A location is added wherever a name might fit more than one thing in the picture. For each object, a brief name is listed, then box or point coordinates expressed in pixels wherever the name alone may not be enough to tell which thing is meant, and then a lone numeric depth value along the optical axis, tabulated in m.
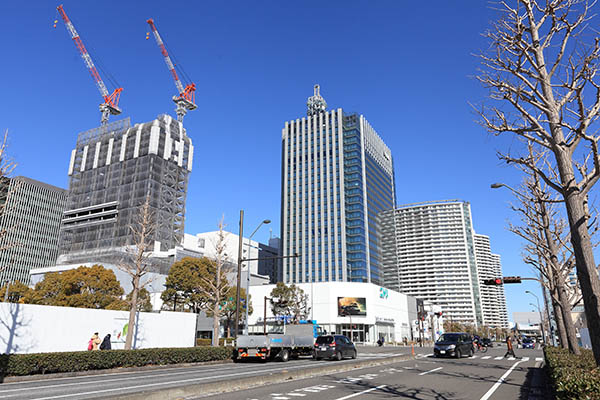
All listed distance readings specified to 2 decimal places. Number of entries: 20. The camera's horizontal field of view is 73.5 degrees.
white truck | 23.77
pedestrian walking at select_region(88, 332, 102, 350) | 21.44
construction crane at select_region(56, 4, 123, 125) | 141.00
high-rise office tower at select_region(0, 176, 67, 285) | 127.00
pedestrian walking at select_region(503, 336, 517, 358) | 29.01
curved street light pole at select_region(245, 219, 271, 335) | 28.27
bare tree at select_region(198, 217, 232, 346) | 30.16
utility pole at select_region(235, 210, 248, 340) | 25.32
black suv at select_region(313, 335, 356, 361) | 26.19
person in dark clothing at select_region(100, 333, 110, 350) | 21.73
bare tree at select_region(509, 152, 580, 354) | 19.41
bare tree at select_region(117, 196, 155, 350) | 23.09
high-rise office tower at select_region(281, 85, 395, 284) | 118.94
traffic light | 26.39
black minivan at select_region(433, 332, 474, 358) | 27.23
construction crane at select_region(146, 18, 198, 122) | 147.38
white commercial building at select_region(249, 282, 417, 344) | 71.31
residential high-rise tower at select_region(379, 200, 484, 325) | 188.25
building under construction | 106.88
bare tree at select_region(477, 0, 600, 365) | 8.04
